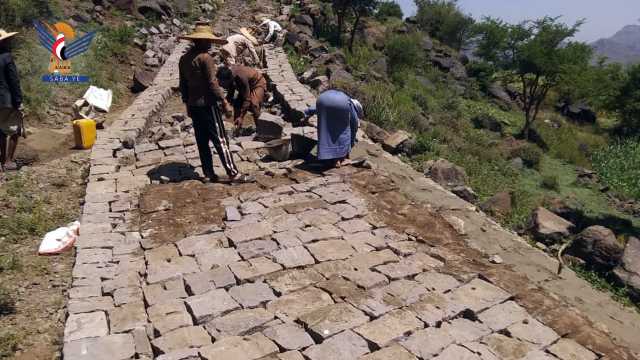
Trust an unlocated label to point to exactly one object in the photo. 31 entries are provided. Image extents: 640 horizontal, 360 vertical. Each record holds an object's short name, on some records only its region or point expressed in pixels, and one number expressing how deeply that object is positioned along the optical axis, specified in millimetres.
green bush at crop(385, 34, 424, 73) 21359
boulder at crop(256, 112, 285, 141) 8094
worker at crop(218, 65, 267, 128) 8352
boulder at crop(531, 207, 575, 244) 7273
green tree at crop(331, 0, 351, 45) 19852
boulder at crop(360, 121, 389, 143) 9273
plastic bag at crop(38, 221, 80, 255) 5293
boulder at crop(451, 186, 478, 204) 8016
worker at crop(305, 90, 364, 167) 6789
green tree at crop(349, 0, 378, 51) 19859
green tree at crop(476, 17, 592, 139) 20609
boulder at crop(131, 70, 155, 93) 11766
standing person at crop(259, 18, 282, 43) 14836
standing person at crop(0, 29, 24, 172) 6500
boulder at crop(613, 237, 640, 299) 6301
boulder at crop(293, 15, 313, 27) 19172
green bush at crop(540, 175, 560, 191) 13633
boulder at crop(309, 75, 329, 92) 11375
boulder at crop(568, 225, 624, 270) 6852
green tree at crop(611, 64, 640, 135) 20297
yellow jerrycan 8195
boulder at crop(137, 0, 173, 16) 16375
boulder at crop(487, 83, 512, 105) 25467
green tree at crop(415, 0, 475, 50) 32406
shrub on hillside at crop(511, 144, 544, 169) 15953
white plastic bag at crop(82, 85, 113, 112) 9984
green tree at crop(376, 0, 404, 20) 28550
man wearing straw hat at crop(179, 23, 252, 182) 6109
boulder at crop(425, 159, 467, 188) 8922
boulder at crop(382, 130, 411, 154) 9156
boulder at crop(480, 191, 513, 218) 8609
